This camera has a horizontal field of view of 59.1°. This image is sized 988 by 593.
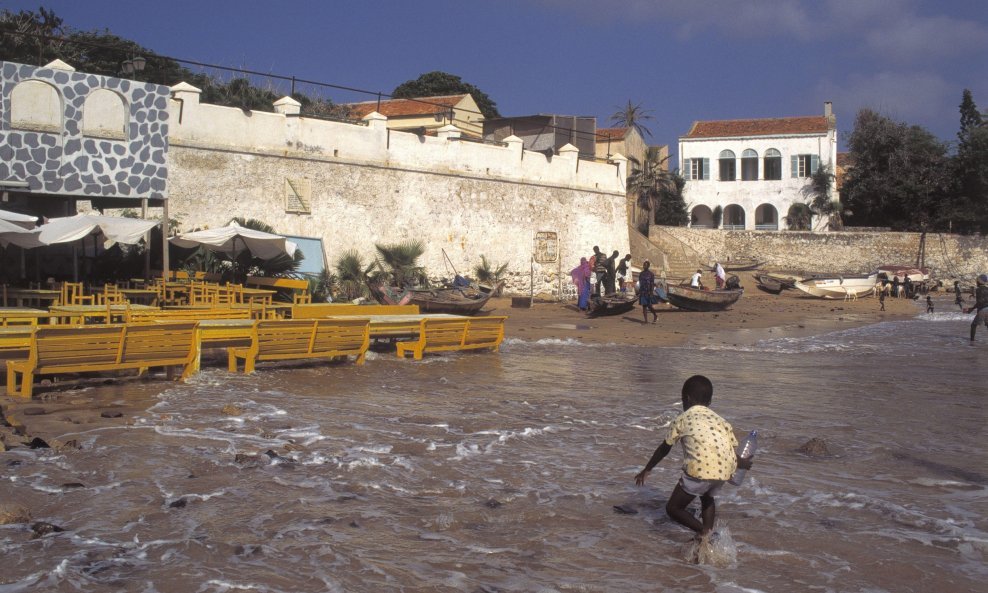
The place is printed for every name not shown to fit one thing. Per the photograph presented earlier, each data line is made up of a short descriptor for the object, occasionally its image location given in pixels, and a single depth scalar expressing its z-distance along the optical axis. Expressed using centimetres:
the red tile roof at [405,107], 4375
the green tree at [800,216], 4928
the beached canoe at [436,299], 2205
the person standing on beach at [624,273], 2930
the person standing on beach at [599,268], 2705
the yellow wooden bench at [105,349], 940
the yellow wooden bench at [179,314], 1314
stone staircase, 3953
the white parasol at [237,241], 1714
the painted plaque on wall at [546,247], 3098
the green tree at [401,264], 2518
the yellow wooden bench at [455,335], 1416
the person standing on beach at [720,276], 3217
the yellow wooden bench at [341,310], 1538
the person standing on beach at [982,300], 1889
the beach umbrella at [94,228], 1463
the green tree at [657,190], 4956
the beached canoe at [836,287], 3644
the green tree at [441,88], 6152
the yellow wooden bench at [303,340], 1170
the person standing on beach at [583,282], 2639
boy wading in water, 550
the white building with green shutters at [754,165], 4991
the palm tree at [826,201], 4866
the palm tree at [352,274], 2366
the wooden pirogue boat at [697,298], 2738
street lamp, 1989
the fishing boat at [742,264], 4150
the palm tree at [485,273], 2864
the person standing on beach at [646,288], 2259
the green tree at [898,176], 4544
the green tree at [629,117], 5475
